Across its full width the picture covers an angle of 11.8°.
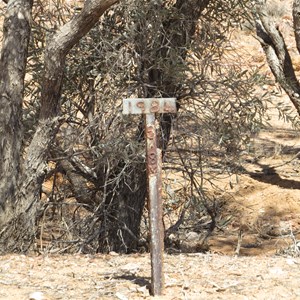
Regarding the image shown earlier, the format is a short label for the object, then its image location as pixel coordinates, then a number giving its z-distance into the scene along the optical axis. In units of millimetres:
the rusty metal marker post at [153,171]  8830
